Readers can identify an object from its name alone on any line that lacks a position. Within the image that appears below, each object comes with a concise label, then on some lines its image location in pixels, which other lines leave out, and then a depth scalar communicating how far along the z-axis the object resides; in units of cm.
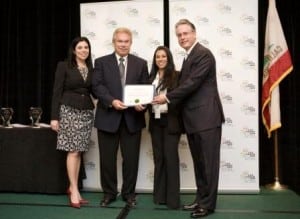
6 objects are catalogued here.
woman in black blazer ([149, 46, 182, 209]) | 310
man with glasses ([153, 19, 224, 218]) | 287
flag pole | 387
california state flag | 375
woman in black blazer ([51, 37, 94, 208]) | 315
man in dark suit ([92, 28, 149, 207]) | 318
